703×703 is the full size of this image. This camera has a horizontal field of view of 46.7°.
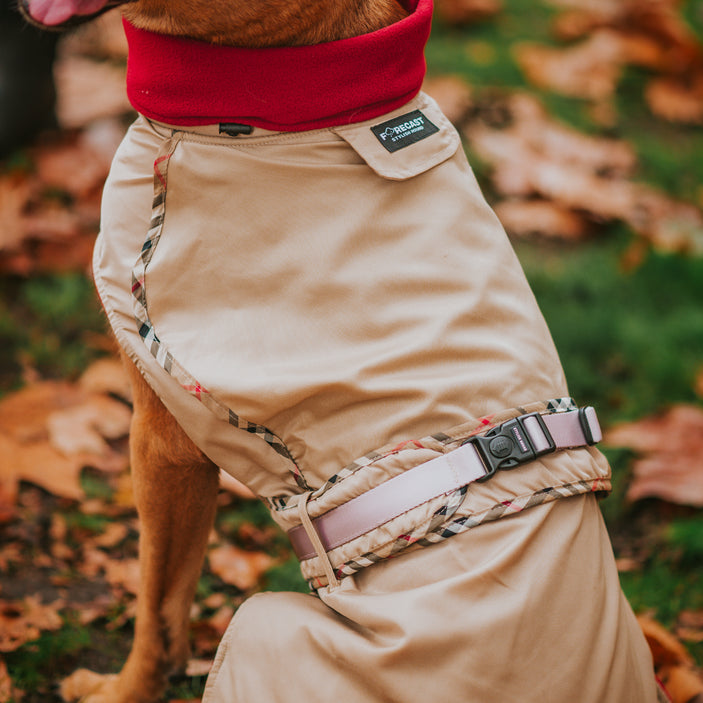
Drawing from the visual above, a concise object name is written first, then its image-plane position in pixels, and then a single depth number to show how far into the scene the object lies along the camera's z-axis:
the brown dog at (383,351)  1.40
